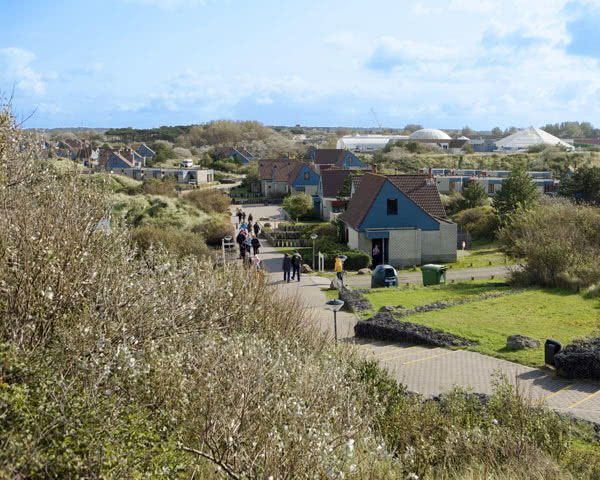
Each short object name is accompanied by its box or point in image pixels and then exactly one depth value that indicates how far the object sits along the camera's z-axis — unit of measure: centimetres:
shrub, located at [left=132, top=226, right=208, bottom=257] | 2506
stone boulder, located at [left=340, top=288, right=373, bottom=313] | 2122
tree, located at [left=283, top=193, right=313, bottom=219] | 4838
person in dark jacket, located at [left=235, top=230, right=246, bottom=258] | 3017
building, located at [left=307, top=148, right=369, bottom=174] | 7238
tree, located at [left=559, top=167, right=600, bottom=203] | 4888
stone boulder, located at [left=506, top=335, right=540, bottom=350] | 1602
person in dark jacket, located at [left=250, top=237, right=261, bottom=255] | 3005
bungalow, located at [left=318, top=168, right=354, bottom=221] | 4651
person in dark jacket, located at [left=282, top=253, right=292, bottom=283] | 2667
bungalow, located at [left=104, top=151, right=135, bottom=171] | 7888
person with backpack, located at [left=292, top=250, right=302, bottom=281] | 2653
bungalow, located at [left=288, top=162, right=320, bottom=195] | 5981
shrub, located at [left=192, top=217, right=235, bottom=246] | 3547
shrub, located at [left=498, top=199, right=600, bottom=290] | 2353
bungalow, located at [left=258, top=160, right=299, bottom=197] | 6600
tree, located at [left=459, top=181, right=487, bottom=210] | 4822
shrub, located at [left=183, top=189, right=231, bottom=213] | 4424
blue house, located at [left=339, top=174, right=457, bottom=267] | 3241
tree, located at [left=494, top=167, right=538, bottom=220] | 4128
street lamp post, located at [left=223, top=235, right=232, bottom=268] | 3192
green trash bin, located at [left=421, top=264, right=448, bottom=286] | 2648
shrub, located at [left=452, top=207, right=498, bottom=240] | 4175
